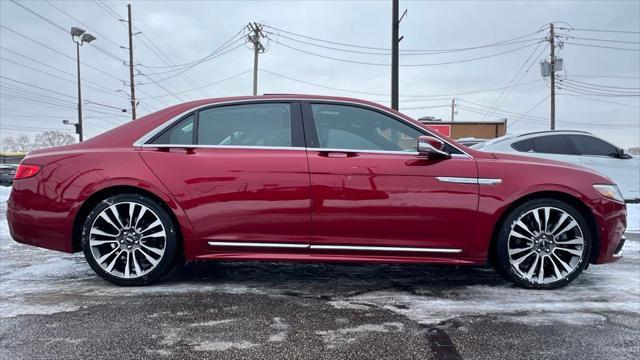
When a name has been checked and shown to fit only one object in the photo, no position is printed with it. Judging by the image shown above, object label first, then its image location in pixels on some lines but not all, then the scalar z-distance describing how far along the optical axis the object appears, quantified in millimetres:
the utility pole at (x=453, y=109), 71562
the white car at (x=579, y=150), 7398
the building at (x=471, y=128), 25016
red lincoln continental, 3158
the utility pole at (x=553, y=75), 30719
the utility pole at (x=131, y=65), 32550
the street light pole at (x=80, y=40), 24125
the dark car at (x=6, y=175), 13414
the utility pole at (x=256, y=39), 31047
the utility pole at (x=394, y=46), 11655
